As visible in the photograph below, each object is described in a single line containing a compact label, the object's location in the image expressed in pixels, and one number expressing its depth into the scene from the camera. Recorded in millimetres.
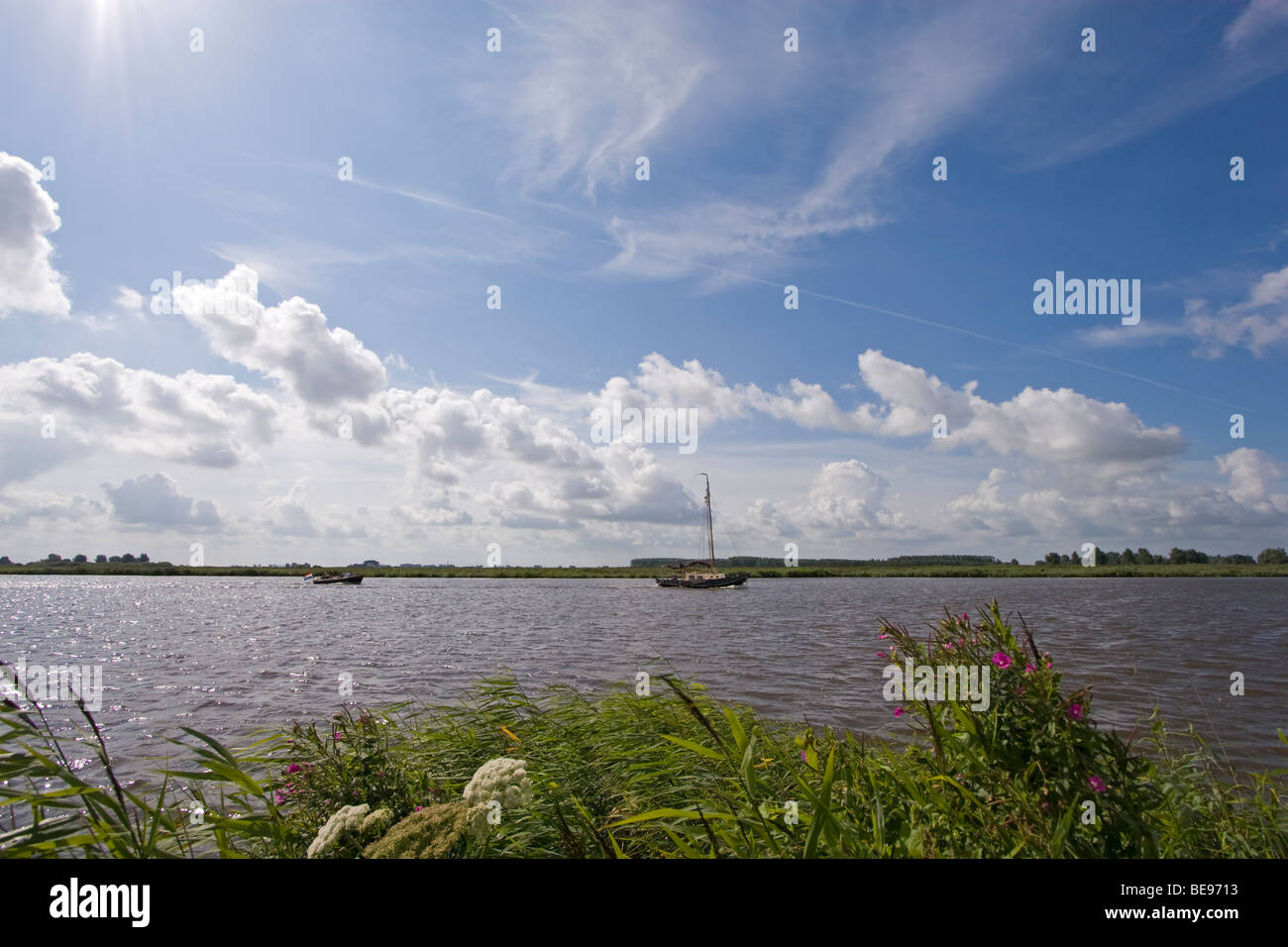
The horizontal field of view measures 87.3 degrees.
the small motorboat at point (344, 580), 113588
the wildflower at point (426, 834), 3986
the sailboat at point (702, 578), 92438
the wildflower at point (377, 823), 4338
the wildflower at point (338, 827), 4156
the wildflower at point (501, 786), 4341
